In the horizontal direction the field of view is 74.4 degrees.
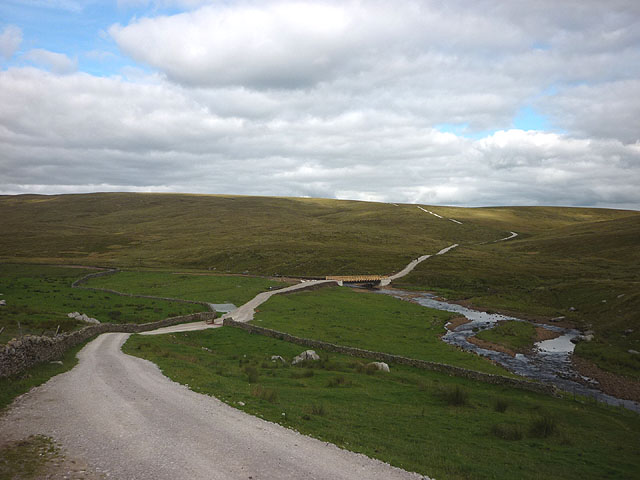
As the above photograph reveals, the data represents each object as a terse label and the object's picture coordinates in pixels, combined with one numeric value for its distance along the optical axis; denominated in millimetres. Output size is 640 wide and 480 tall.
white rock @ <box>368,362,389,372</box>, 33250
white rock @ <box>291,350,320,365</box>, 34434
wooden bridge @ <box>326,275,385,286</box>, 97188
